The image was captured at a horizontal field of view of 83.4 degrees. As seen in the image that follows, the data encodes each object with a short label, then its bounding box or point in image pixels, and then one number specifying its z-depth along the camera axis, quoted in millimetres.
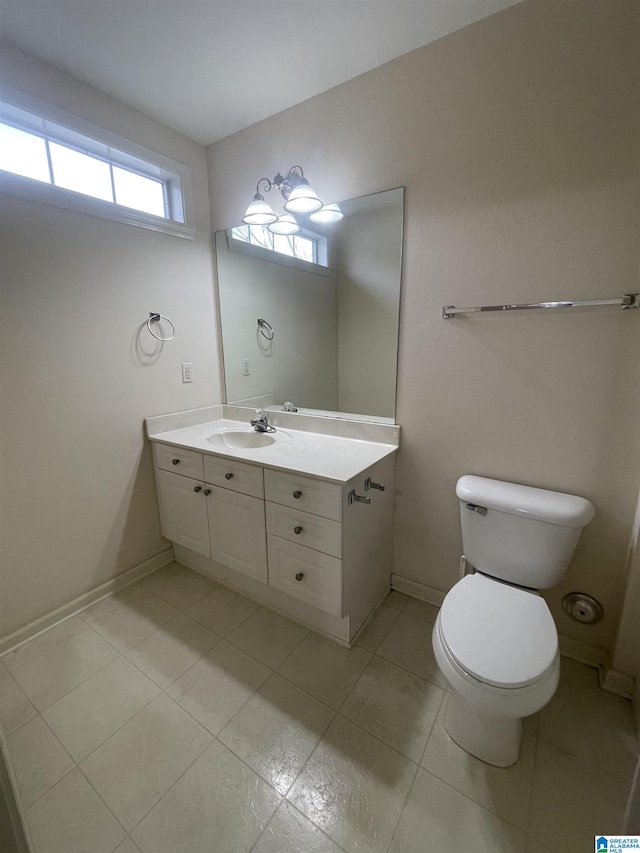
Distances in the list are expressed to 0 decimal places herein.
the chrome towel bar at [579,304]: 1204
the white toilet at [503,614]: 985
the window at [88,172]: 1480
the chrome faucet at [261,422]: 2027
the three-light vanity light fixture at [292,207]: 1563
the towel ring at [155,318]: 1922
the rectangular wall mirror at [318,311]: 1717
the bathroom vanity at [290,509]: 1446
